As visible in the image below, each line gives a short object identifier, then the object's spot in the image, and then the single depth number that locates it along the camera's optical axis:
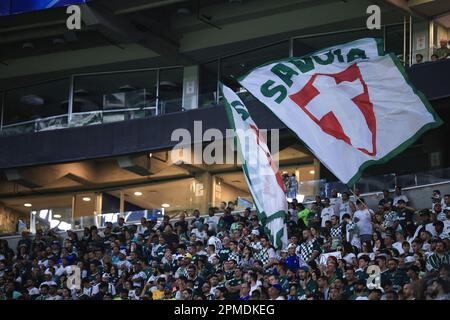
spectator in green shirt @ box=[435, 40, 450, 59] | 25.42
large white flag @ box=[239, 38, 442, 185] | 18.91
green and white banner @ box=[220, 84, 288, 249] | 19.11
